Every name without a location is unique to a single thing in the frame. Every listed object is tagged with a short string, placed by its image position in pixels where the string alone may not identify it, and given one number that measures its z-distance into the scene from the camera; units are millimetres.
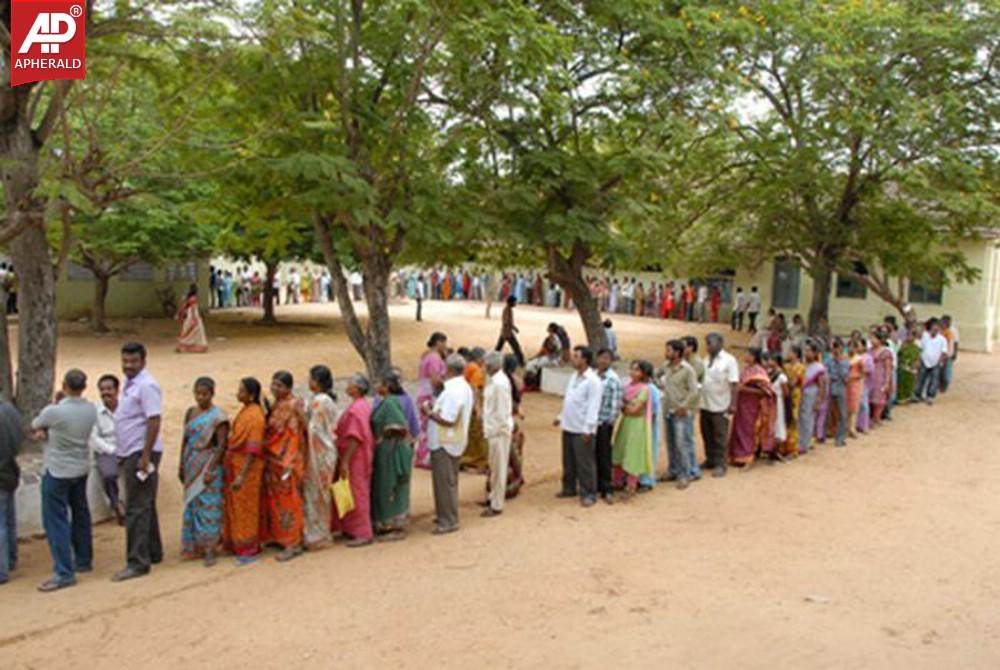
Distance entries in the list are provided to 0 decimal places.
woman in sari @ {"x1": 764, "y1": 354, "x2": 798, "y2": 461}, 9195
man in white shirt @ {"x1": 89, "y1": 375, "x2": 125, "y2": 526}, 6266
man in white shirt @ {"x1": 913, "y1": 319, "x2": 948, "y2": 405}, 13633
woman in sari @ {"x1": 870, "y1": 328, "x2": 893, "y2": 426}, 11445
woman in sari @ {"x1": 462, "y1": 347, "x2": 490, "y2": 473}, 8270
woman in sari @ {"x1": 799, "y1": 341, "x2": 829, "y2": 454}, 9625
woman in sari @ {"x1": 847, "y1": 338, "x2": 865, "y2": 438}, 10617
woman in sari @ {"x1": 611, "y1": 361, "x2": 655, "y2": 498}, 7684
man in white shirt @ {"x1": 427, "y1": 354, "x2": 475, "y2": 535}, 6555
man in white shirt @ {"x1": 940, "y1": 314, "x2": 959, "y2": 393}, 14334
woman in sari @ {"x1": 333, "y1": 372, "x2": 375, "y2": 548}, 6191
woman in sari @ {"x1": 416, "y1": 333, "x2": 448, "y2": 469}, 8492
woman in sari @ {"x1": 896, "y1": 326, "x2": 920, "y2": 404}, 13180
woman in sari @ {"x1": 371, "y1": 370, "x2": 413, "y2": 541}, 6402
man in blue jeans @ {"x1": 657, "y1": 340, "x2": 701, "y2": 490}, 8055
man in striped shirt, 7465
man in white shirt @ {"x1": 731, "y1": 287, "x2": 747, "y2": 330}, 26697
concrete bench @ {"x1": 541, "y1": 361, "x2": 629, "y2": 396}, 13383
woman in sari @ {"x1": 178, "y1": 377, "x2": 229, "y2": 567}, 5785
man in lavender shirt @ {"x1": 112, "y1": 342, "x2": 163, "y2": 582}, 5684
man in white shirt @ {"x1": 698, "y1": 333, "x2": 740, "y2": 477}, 8484
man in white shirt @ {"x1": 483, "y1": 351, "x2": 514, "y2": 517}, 6992
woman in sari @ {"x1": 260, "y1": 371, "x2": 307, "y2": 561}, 5949
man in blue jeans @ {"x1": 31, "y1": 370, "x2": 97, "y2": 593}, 5469
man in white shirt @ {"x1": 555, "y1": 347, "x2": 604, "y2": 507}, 7316
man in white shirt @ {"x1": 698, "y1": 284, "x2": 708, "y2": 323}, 28725
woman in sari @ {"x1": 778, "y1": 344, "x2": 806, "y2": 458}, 9469
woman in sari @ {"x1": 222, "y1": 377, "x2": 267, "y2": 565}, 5816
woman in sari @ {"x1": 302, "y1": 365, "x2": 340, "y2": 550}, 6141
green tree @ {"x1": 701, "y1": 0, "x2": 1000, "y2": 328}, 13016
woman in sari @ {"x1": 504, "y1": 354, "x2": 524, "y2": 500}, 7664
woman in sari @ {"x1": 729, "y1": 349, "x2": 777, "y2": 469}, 8969
